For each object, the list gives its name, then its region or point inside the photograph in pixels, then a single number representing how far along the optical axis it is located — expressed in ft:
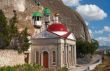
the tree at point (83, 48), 111.05
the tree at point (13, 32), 68.94
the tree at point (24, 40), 69.48
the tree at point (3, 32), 67.06
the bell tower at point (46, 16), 88.65
